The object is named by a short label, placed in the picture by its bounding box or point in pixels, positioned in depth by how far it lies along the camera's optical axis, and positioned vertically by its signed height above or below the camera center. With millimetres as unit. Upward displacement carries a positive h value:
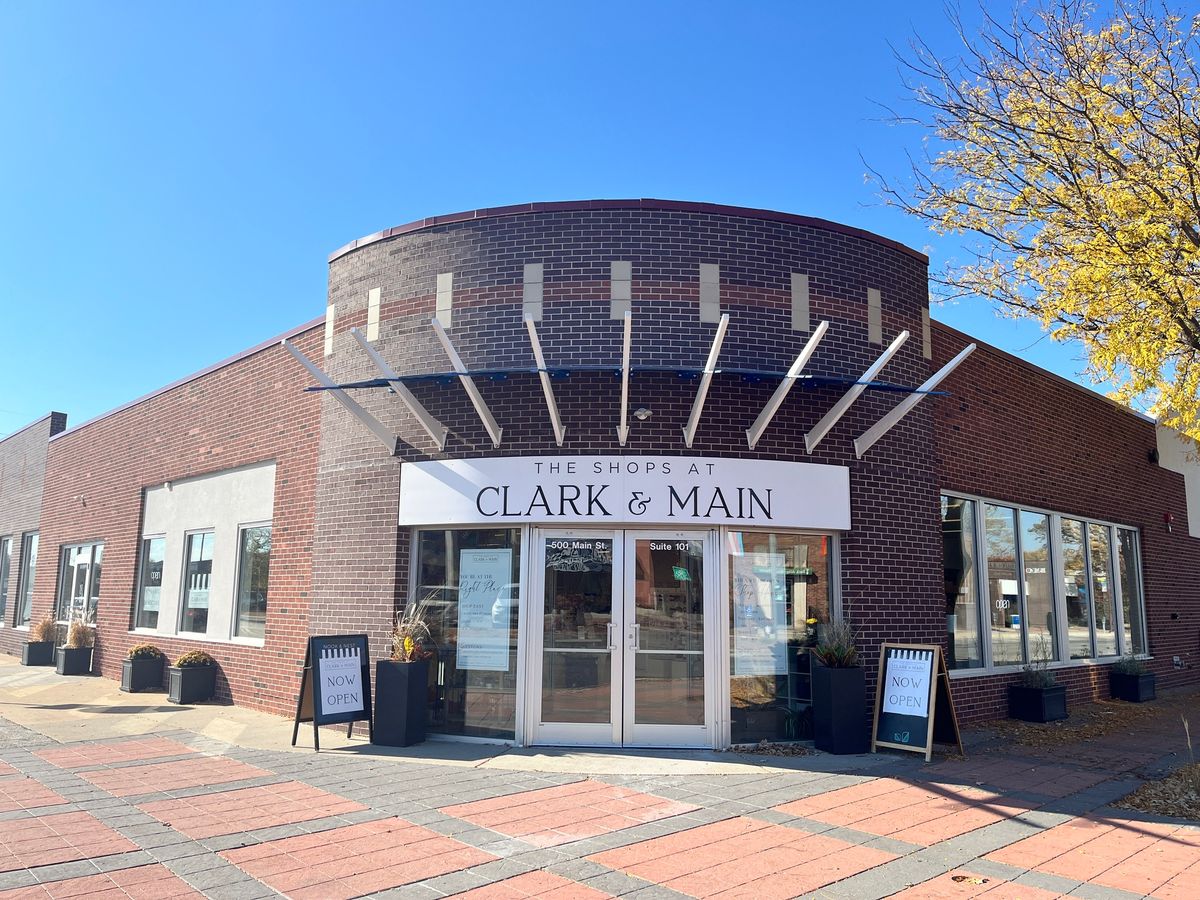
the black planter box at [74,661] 16266 -1445
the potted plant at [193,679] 12609 -1365
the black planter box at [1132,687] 14148 -1520
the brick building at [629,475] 9375 +1295
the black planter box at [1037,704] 11688 -1500
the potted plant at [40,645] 18281 -1315
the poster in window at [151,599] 15211 -271
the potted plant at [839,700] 9070 -1140
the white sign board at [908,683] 9000 -960
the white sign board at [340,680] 9352 -1017
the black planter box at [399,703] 9281 -1239
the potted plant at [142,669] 13789 -1344
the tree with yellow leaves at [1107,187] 8930 +4425
